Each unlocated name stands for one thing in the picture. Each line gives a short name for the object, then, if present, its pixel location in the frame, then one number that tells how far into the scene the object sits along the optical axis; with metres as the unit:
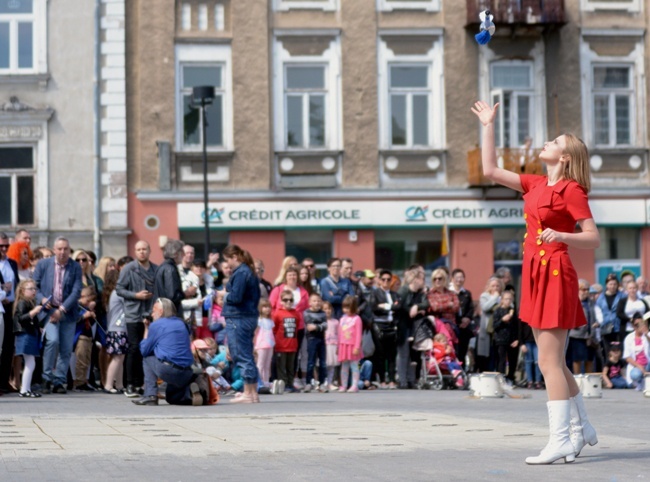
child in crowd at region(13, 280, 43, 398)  18.92
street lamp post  28.92
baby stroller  22.58
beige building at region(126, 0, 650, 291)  32.03
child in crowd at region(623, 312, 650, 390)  23.22
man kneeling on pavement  16.23
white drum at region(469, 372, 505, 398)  18.86
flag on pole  32.59
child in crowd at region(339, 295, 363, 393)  21.66
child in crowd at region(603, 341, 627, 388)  23.88
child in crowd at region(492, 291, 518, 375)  23.44
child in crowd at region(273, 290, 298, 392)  21.44
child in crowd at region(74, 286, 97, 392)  20.61
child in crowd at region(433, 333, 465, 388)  22.69
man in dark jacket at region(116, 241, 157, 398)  19.03
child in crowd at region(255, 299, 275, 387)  21.09
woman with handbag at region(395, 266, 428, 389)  22.83
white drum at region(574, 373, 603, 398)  19.33
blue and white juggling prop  10.62
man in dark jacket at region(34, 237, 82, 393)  19.42
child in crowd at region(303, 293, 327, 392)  21.69
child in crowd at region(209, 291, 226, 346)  21.30
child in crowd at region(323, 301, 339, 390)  21.84
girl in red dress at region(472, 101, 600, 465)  8.85
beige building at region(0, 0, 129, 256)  31.52
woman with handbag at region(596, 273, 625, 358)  24.50
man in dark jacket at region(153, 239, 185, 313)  18.53
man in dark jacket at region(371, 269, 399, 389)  22.95
